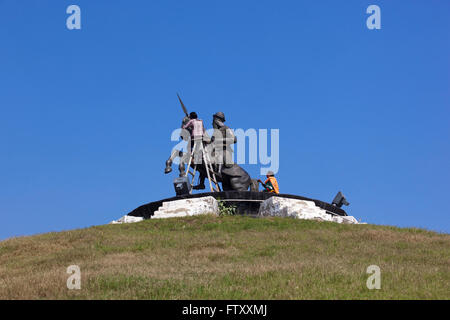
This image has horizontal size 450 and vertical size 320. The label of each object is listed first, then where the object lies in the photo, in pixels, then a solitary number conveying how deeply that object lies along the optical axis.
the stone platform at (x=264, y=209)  25.44
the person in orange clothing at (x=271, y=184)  28.84
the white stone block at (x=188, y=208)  25.89
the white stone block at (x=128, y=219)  27.19
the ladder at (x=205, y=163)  28.52
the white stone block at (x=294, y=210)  25.20
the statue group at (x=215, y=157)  28.69
